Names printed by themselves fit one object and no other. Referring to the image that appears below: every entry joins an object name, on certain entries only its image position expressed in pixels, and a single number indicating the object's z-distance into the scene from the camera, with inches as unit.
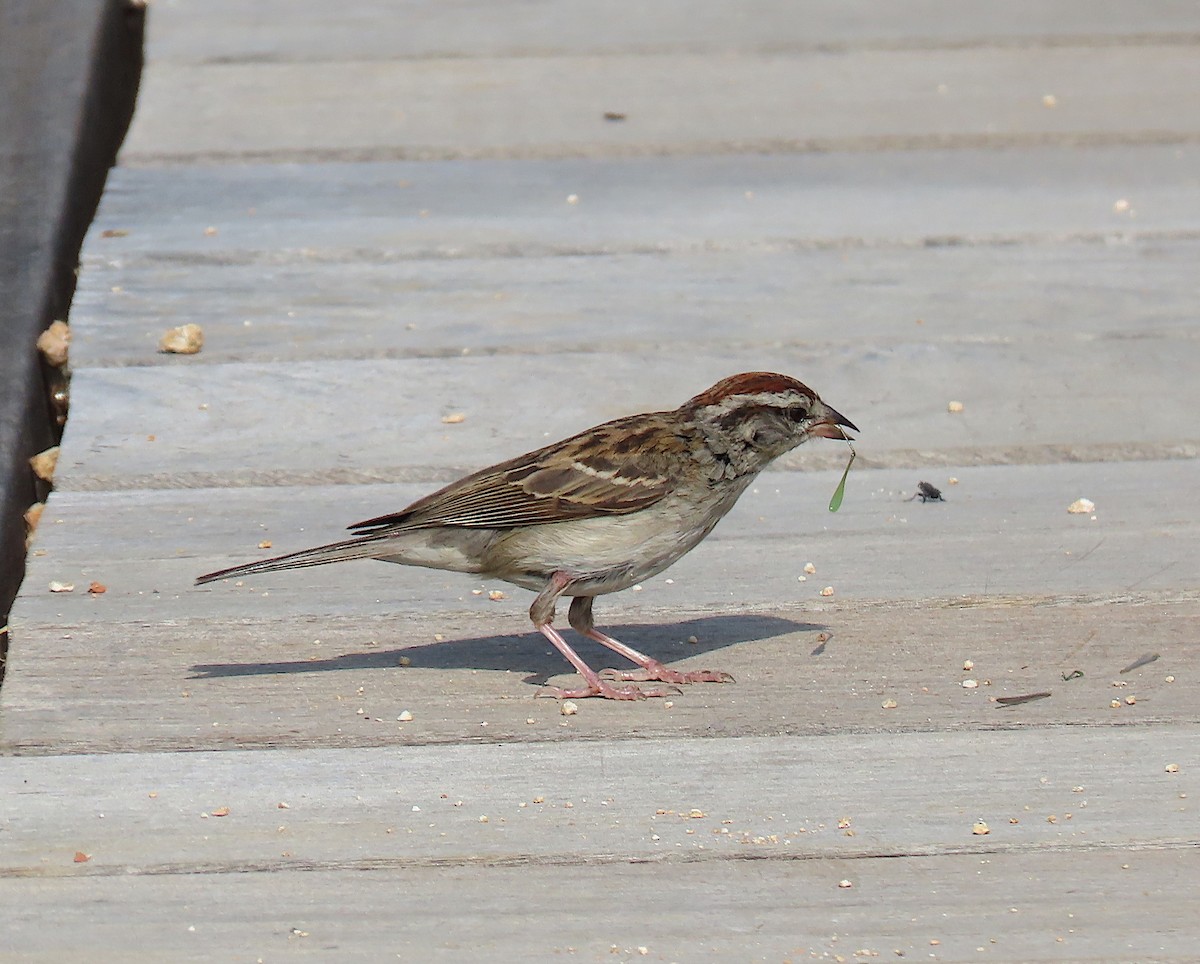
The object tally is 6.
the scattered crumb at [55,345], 444.1
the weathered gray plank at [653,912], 236.7
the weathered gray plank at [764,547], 364.5
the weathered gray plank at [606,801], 265.6
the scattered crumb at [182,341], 461.4
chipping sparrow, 353.7
